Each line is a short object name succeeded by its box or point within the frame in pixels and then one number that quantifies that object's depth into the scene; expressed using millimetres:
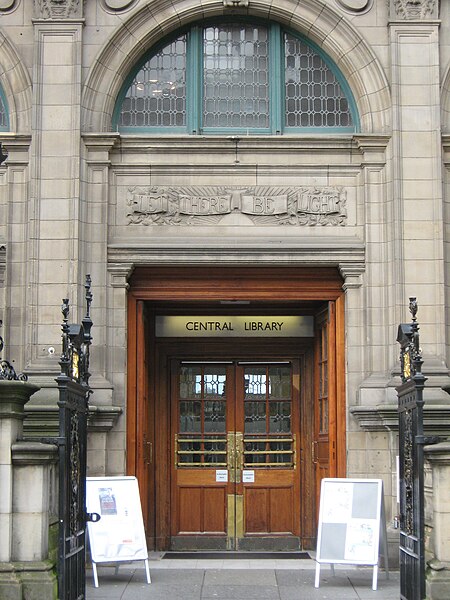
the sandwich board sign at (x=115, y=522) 12508
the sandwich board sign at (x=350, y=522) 12453
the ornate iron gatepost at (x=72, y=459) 10031
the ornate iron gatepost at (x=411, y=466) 10164
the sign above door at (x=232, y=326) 16125
